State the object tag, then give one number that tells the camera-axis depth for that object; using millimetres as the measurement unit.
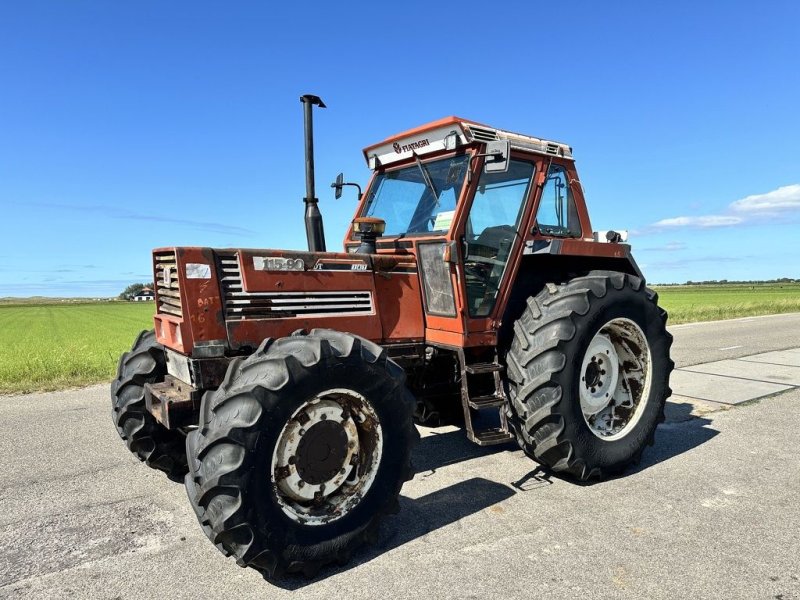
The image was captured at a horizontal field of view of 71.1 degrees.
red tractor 2881
